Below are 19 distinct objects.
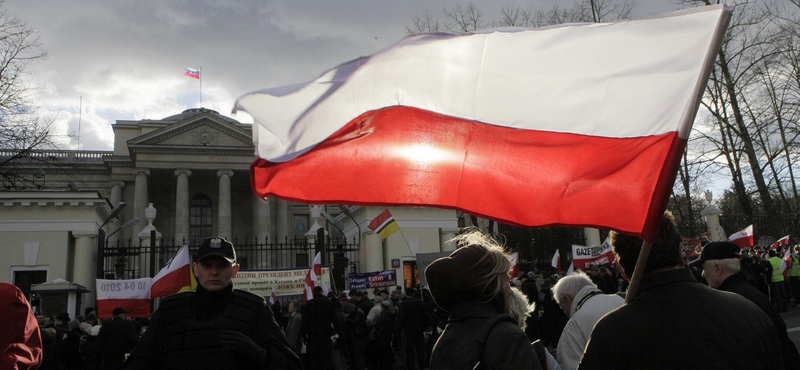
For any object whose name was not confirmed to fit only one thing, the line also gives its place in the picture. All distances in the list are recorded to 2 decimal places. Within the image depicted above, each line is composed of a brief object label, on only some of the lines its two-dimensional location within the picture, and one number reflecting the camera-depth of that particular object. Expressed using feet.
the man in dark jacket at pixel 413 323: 42.83
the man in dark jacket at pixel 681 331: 7.25
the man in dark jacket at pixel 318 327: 39.14
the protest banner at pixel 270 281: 56.54
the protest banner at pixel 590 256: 59.82
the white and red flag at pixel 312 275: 48.77
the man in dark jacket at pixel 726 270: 14.15
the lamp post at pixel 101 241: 61.26
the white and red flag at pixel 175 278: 35.45
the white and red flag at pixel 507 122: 9.66
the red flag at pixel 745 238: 59.00
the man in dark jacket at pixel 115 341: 32.94
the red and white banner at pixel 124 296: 40.06
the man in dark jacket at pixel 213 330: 11.03
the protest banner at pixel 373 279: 63.52
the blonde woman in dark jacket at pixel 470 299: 8.19
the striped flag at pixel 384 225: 57.98
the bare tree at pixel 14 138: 67.51
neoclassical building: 145.18
